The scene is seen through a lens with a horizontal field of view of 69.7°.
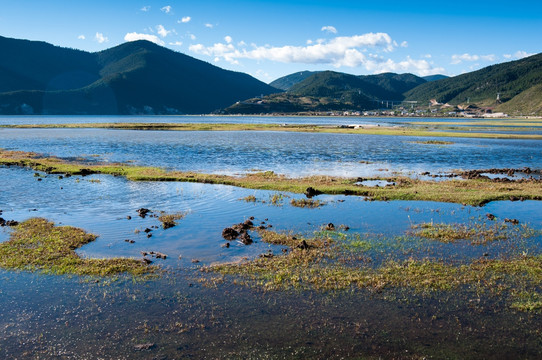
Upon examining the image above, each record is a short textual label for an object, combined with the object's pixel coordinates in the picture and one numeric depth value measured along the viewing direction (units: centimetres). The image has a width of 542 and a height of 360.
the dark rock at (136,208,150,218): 3179
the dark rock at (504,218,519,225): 2995
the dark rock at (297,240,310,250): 2386
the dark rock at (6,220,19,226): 2849
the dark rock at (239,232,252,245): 2541
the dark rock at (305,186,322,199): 4025
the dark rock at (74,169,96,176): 5191
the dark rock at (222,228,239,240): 2632
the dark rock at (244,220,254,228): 2859
